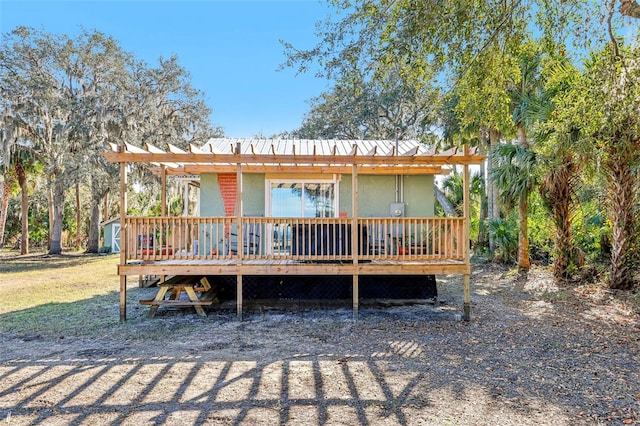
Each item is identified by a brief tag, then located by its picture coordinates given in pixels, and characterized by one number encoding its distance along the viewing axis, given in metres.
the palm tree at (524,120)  11.21
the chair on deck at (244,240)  9.18
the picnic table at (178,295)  7.30
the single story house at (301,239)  7.02
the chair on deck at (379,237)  7.29
